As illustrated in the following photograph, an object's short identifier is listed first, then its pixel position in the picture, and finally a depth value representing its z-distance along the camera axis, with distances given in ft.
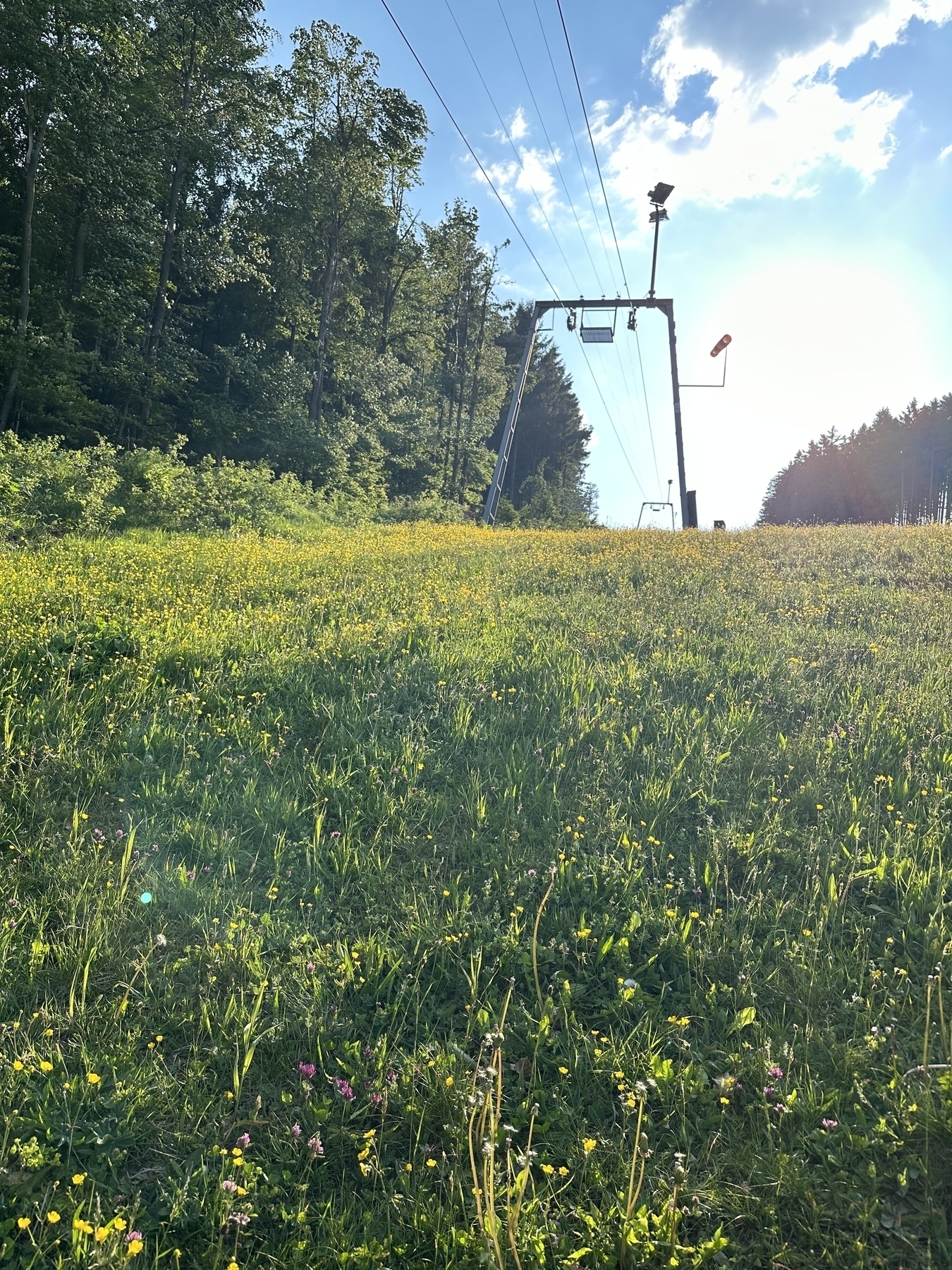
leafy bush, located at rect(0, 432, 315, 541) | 39.11
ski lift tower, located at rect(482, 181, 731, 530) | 65.26
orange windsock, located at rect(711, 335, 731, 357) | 62.08
